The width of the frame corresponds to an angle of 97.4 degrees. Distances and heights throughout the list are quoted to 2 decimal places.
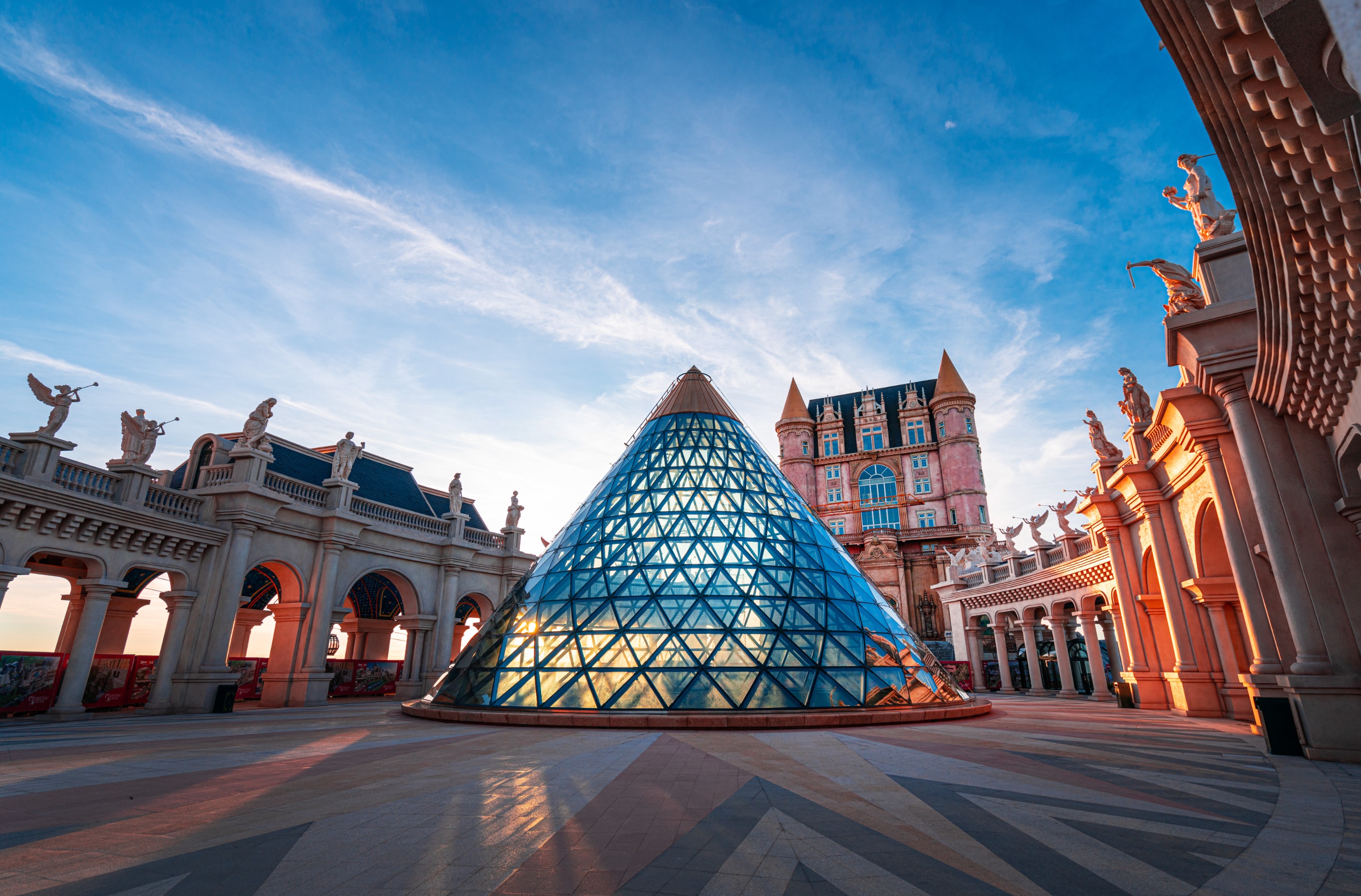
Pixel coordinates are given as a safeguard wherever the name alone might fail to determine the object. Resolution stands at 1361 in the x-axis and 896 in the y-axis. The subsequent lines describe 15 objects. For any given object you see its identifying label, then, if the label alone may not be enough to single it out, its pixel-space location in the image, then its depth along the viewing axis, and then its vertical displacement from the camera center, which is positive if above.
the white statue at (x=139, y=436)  19.59 +6.62
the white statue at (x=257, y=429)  22.91 +8.00
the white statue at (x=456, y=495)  32.28 +7.86
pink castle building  54.34 +17.30
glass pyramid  15.35 +0.82
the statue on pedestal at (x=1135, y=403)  19.61 +7.68
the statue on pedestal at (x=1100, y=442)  22.48 +7.31
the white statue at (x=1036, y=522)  33.31 +6.66
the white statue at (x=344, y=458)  26.47 +8.04
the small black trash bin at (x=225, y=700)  20.30 -1.69
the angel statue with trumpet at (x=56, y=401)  16.84 +6.67
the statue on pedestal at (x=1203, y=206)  13.52 +9.61
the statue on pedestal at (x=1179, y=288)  13.52 +7.81
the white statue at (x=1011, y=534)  37.59 +6.71
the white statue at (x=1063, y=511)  29.38 +6.34
